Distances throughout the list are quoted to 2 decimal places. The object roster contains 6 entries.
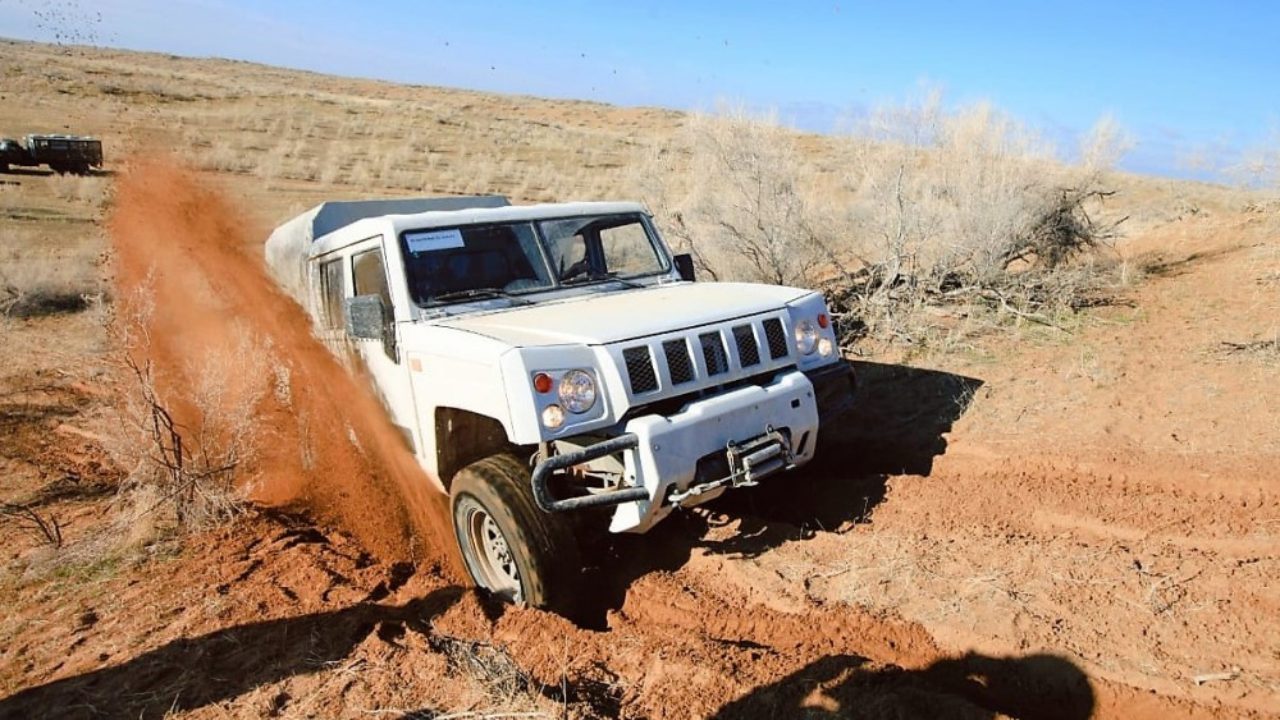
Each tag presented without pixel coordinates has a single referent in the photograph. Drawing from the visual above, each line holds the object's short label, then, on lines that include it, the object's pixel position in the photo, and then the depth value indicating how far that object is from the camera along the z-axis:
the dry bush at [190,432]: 5.55
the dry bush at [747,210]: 9.23
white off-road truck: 3.91
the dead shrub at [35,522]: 5.24
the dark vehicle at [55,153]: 20.05
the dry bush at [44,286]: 12.16
